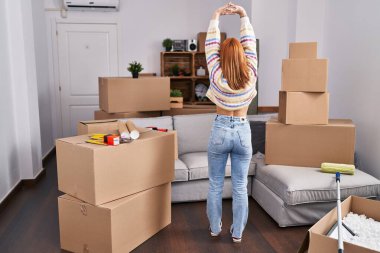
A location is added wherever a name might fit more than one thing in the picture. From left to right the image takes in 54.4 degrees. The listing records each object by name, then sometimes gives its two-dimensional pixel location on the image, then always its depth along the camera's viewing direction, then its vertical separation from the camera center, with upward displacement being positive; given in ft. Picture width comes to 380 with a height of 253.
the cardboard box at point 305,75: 9.89 +0.10
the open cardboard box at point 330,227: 5.64 -2.62
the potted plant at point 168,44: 19.07 +1.81
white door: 19.08 +0.77
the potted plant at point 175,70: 19.28 +0.48
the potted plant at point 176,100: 13.73 -0.76
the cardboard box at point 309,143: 10.17 -1.81
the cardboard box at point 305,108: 10.13 -0.81
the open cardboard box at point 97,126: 10.05 -1.28
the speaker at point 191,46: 19.27 +1.73
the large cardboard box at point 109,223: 7.57 -3.07
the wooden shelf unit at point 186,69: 19.66 +0.55
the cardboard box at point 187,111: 13.60 -1.16
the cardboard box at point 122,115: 12.45 -1.21
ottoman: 9.22 -2.85
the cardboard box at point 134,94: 12.03 -0.47
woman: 7.73 -0.36
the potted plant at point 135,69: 12.63 +0.36
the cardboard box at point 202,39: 19.21 +2.08
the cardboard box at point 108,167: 7.43 -1.85
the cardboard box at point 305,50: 10.01 +0.77
